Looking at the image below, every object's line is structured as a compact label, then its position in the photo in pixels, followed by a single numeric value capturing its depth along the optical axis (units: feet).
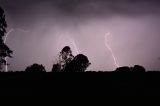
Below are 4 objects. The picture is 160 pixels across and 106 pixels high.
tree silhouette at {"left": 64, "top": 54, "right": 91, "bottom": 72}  187.15
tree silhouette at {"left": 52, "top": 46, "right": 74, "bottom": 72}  191.85
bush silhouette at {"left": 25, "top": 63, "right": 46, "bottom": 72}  180.08
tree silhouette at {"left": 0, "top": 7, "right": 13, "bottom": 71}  127.03
